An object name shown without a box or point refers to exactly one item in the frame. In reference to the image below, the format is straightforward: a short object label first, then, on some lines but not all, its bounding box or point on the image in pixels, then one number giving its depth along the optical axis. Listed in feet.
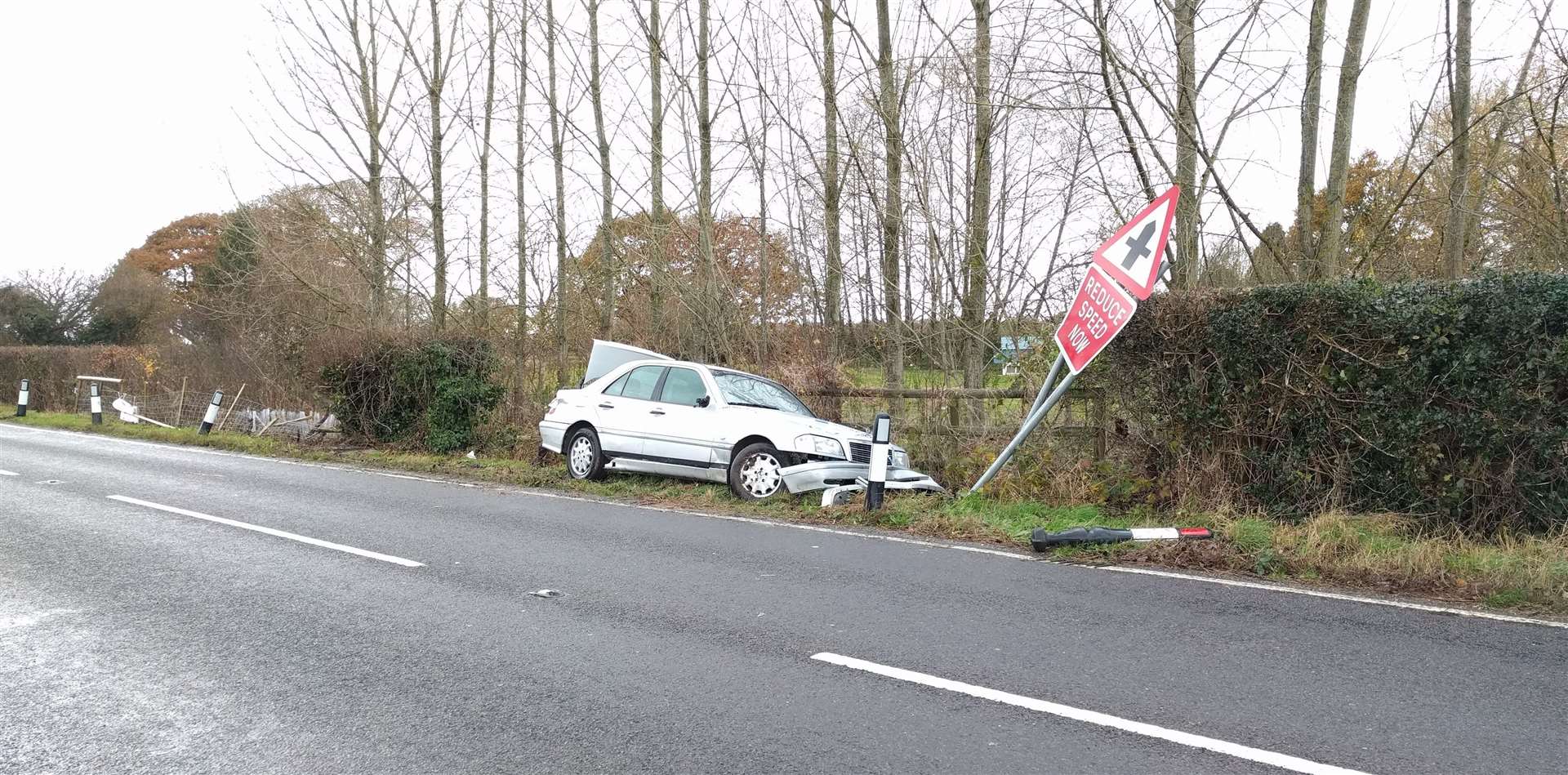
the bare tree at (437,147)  67.21
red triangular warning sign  26.76
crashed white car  35.09
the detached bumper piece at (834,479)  34.40
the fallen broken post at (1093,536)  25.17
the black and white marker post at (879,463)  31.99
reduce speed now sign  28.48
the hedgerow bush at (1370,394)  25.00
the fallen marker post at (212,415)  65.79
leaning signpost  27.02
